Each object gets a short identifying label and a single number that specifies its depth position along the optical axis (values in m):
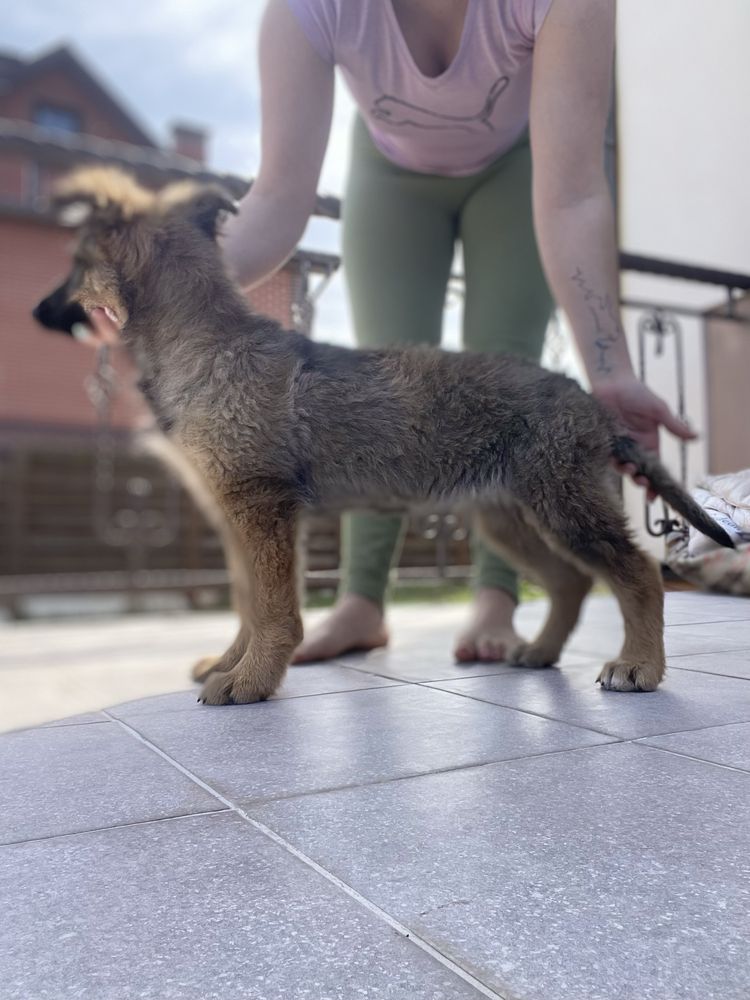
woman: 1.89
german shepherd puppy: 1.79
